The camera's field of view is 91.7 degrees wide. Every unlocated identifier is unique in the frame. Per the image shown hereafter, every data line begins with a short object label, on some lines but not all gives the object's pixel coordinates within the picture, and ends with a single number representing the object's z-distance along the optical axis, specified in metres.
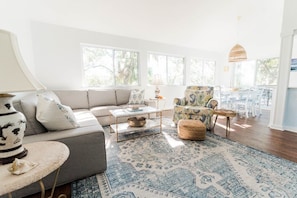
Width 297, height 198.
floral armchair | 2.96
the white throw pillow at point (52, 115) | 1.48
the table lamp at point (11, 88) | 0.71
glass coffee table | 2.58
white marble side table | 0.67
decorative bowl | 2.74
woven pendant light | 3.69
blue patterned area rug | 1.39
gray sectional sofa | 1.38
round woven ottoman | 2.47
